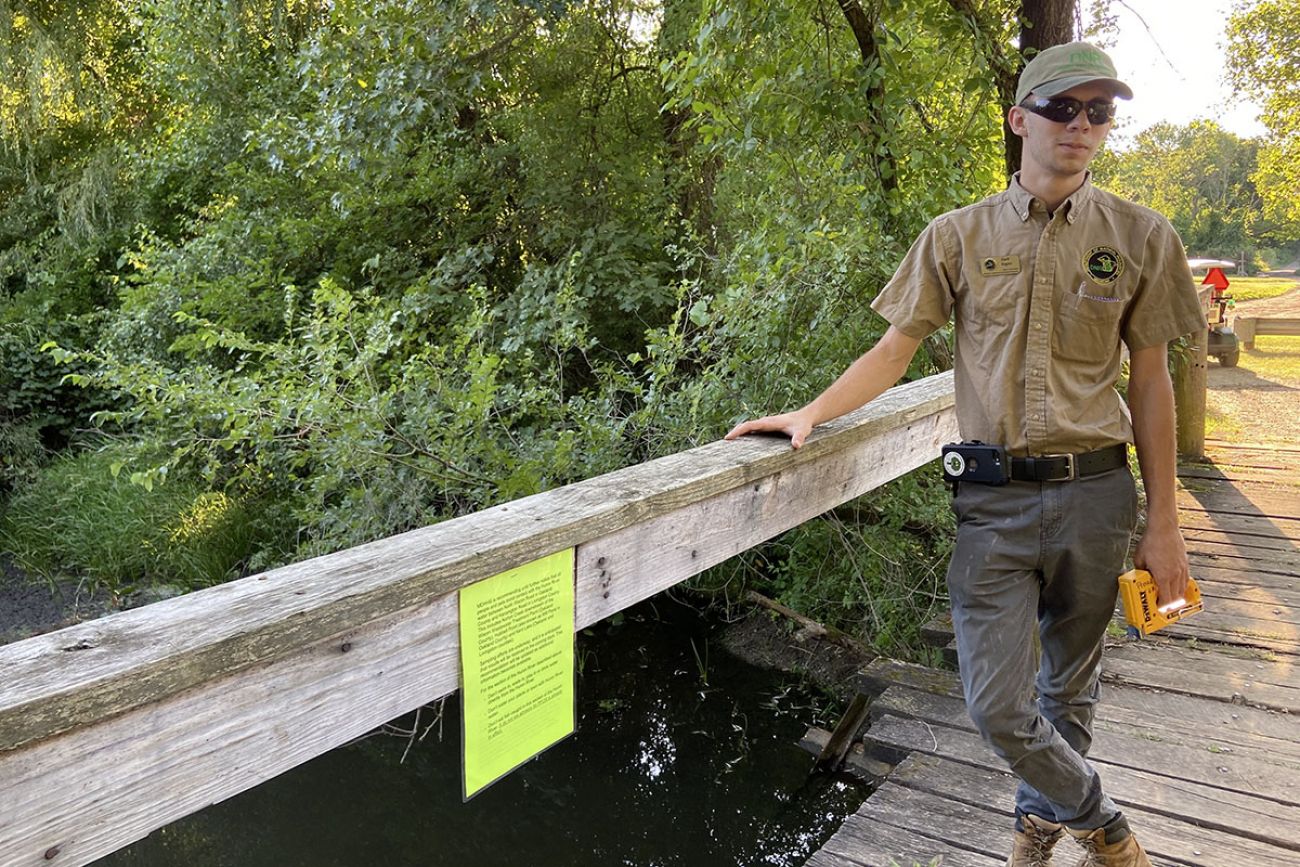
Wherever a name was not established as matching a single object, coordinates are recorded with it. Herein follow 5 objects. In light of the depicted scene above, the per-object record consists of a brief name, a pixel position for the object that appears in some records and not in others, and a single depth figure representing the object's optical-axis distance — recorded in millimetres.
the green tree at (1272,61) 17281
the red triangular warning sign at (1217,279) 13812
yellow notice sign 1635
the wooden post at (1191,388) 6879
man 2113
